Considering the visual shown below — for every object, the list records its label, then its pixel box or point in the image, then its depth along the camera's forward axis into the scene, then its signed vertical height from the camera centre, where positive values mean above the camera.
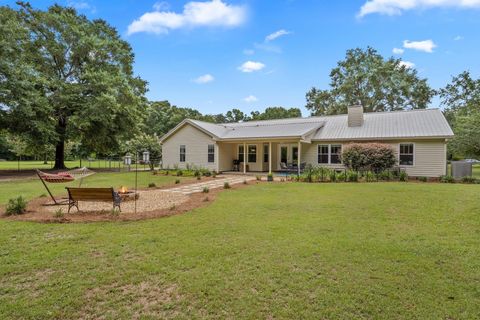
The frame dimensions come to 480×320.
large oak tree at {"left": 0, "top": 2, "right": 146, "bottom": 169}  18.59 +5.81
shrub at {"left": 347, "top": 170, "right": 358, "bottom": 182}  13.96 -0.91
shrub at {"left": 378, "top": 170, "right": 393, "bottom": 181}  14.62 -0.90
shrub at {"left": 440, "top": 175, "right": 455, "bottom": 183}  13.84 -1.01
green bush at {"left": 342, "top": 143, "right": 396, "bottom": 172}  15.42 +0.17
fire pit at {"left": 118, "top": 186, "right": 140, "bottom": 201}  9.47 -1.26
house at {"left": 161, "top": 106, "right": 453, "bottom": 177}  16.41 +1.28
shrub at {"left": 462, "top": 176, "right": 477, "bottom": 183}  13.34 -1.01
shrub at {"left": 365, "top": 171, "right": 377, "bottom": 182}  14.24 -0.94
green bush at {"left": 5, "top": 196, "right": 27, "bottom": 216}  7.06 -1.24
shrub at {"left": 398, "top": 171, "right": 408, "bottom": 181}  14.40 -0.91
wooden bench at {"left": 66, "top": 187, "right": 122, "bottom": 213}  6.99 -0.93
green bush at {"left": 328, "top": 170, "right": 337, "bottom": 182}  14.22 -0.93
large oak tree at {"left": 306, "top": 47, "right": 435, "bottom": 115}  35.69 +9.74
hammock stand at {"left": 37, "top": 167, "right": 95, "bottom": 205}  7.44 -0.51
